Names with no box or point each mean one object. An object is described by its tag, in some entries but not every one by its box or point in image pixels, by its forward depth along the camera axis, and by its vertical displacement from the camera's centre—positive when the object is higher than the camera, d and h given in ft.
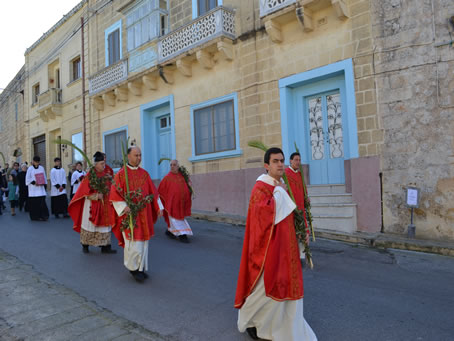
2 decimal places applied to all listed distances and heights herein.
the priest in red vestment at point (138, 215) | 17.72 -1.55
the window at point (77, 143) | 61.67 +6.85
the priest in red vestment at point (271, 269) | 10.88 -2.69
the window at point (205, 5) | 40.42 +18.77
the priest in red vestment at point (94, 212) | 23.35 -1.65
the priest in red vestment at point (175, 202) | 27.63 -1.50
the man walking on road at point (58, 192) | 38.96 -0.58
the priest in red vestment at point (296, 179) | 21.93 -0.14
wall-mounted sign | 25.04 -1.66
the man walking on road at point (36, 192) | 36.70 -0.48
